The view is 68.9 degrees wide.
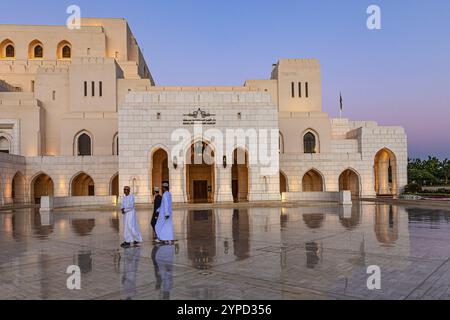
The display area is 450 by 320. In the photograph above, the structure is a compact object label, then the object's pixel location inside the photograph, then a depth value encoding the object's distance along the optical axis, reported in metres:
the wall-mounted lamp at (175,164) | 24.28
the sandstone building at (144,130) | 24.58
